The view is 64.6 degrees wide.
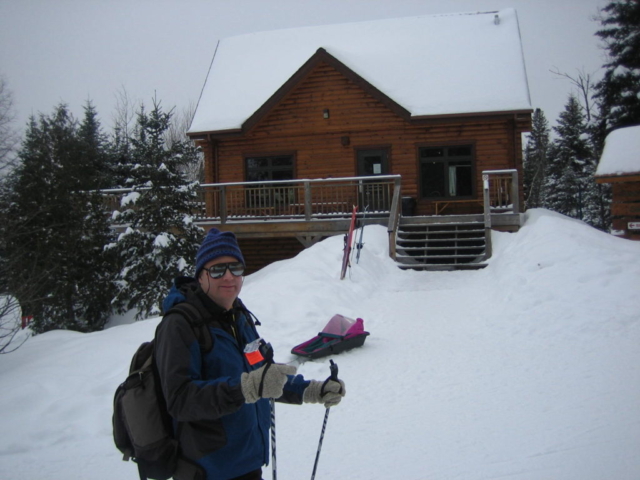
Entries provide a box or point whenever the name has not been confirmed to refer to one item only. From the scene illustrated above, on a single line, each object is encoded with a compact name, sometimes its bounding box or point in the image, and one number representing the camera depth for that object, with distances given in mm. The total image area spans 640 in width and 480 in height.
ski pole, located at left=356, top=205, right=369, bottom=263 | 9919
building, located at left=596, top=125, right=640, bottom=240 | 11008
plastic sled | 6152
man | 1924
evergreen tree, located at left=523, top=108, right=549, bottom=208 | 40500
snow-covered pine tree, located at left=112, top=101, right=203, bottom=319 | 10438
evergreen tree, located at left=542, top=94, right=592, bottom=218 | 32500
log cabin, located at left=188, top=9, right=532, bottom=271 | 13562
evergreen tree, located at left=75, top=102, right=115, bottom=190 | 15302
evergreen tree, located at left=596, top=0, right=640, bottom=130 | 25328
